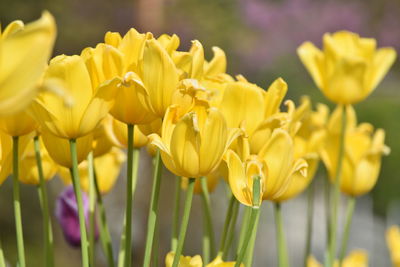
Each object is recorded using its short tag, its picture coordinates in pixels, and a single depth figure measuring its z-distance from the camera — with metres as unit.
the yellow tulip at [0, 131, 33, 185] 1.45
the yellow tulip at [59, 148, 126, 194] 1.82
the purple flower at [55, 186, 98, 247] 1.84
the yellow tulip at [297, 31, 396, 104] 1.84
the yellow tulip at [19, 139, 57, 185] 1.62
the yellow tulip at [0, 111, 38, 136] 1.41
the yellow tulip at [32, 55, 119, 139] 1.40
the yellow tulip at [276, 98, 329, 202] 1.64
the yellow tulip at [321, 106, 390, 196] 1.87
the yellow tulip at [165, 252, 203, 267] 1.46
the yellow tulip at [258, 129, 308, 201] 1.46
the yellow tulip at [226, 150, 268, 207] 1.42
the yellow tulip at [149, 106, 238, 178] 1.40
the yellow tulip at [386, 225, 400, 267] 1.83
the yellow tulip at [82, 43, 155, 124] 1.43
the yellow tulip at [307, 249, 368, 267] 1.84
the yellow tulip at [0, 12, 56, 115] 1.19
